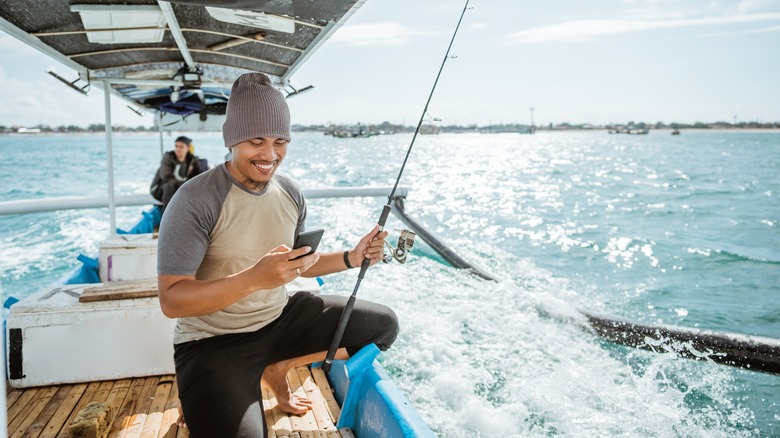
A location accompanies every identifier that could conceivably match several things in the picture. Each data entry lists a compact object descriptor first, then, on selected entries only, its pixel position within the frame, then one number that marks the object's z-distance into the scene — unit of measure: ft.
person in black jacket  27.25
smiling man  6.84
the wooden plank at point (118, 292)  11.48
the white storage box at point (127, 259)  17.47
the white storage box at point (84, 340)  10.91
